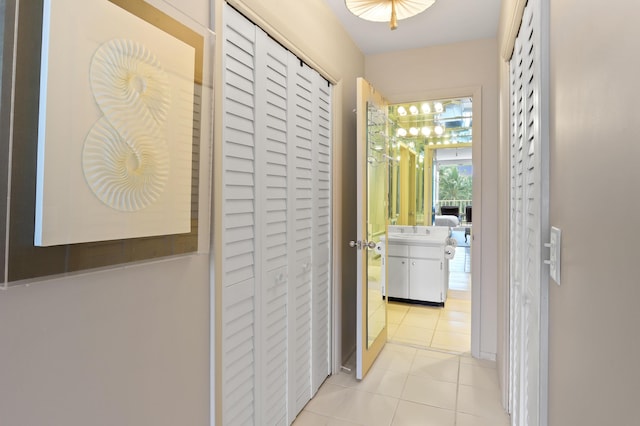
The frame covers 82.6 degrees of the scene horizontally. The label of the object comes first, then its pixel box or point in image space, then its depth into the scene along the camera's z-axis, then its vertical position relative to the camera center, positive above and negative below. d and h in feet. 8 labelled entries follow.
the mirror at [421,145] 14.25 +3.98
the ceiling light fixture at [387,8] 6.47 +3.96
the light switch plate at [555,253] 2.89 -0.21
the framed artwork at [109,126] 2.66 +0.80
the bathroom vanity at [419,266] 13.43 -1.59
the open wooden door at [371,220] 8.06 +0.08
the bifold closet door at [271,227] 4.92 -0.07
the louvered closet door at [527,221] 3.53 +0.06
